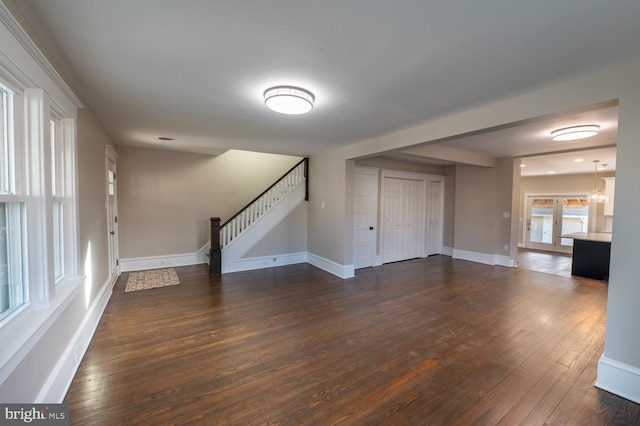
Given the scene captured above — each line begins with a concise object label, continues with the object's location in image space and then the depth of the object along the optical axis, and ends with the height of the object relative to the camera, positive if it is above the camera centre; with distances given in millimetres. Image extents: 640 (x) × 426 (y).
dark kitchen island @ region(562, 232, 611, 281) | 5129 -978
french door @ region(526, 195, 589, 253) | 8078 -394
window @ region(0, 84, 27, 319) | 1492 -138
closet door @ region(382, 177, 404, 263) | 6266 -342
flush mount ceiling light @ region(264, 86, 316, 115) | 2307 +941
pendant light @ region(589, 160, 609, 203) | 6340 +434
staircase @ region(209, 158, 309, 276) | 5238 -373
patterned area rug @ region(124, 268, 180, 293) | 4384 -1406
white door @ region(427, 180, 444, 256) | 7212 -289
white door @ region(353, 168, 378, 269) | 5699 -253
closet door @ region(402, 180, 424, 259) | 6695 -358
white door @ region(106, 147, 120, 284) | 4211 -259
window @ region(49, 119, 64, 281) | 2229 +64
